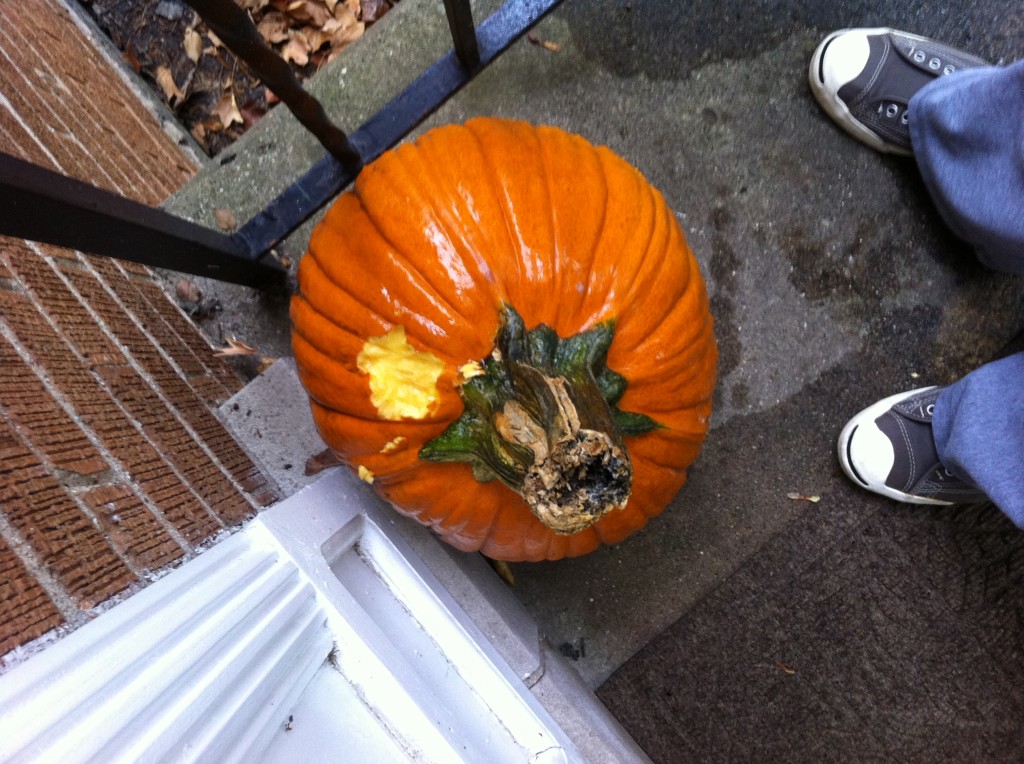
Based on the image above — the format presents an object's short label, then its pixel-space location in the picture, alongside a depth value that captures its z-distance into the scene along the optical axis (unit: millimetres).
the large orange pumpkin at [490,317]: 894
